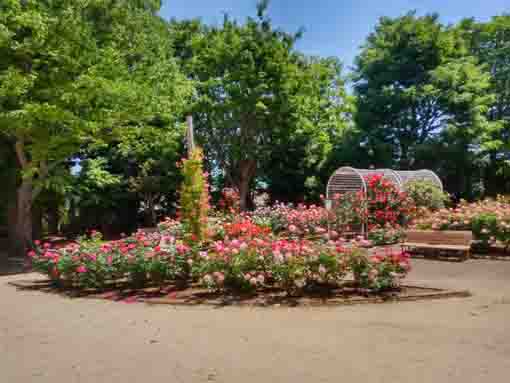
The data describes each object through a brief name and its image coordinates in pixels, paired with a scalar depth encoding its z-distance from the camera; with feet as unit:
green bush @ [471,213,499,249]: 31.86
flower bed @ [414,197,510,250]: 31.60
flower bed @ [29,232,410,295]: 19.53
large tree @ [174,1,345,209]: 61.98
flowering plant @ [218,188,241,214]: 45.68
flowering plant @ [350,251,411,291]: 19.31
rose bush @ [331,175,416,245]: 42.52
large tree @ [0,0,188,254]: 34.14
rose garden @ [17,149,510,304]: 19.65
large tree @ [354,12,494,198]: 68.18
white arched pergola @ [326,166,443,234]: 46.42
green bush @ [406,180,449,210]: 46.06
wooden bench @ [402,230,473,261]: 31.00
